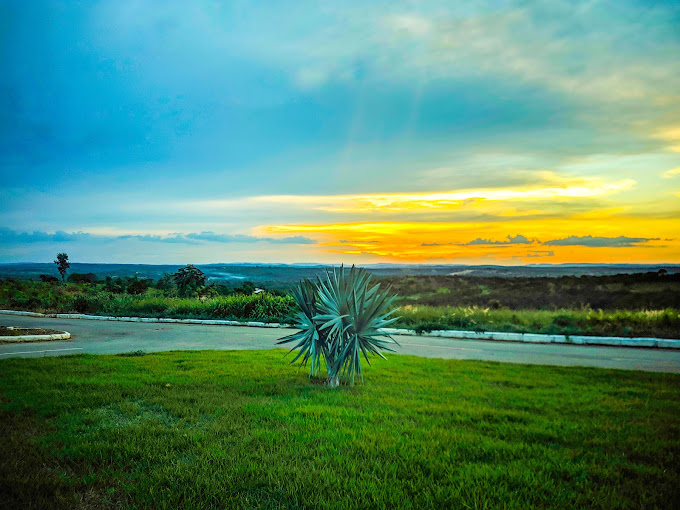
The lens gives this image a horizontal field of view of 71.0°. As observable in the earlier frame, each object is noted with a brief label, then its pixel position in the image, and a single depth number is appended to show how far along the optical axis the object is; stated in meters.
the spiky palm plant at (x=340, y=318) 7.79
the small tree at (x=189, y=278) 28.58
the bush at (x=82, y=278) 40.94
